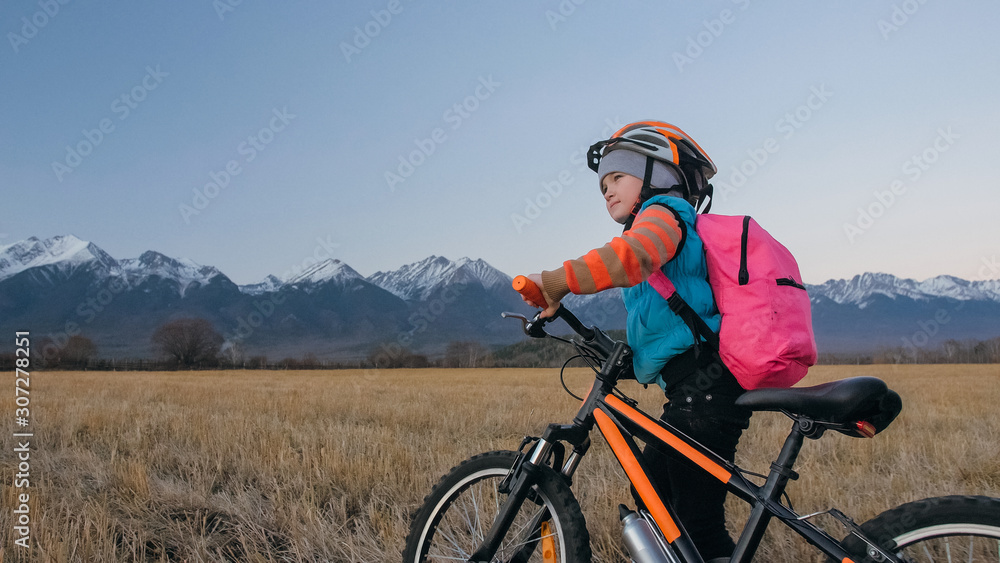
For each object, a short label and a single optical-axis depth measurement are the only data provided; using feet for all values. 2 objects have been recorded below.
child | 6.45
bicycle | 5.62
